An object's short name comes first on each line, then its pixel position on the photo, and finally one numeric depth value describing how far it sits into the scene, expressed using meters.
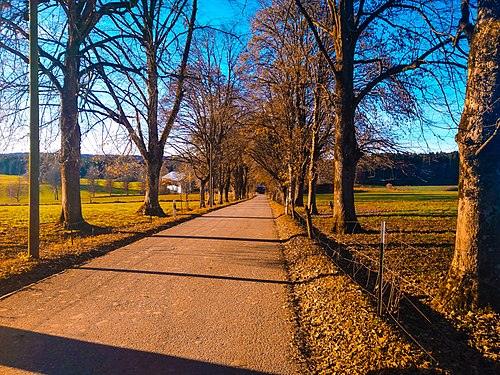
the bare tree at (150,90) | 10.53
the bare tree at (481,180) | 4.59
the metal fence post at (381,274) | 4.43
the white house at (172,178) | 55.29
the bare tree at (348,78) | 11.85
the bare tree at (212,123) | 28.83
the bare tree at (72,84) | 12.02
